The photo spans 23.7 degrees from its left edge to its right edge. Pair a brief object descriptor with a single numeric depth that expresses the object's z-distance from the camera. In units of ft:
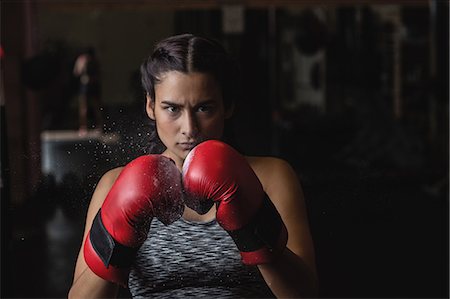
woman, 6.40
